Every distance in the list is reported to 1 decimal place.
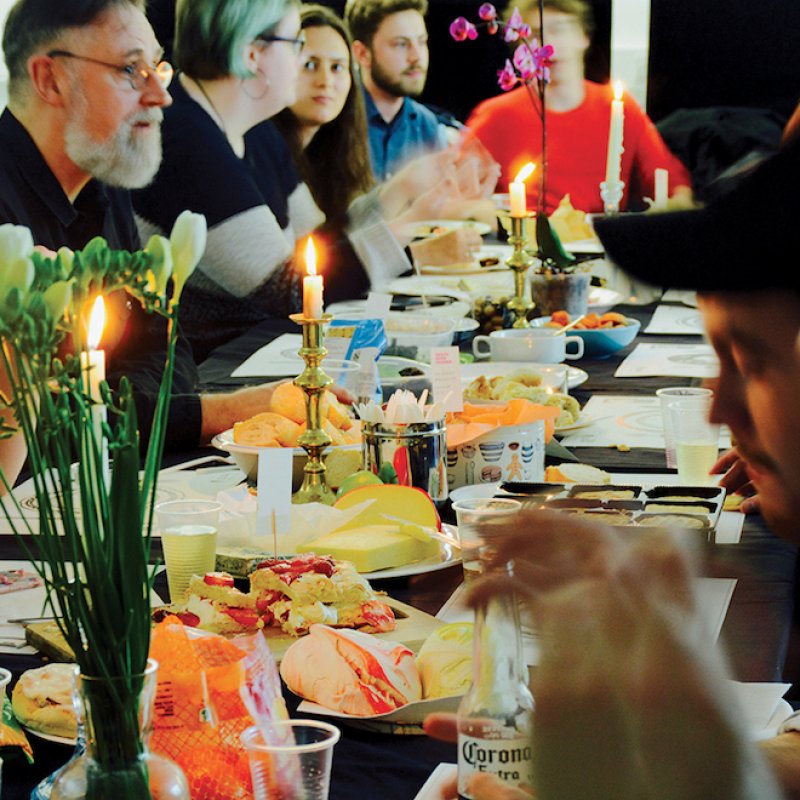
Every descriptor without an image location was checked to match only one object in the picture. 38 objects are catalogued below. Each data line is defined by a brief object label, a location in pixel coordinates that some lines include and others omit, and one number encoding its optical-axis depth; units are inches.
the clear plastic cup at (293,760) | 117.9
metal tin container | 145.4
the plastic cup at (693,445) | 150.4
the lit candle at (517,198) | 190.1
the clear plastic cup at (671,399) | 153.8
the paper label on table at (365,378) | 159.4
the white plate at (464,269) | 232.8
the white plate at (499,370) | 172.6
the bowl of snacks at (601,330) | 184.9
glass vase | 110.6
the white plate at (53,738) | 124.1
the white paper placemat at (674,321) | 195.9
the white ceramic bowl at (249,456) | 150.1
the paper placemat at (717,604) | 132.1
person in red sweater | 355.0
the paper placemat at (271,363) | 179.6
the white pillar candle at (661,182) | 230.2
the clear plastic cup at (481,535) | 96.3
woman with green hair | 216.8
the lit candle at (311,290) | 145.7
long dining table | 122.5
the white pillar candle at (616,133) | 217.5
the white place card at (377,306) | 172.2
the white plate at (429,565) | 137.0
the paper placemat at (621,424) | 160.4
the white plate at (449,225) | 254.7
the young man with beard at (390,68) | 335.9
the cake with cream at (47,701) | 124.4
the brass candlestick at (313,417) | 145.9
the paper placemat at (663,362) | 179.1
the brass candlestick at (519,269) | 188.8
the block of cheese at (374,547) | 137.1
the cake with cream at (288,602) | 131.2
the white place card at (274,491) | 137.1
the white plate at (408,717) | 124.9
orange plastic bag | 120.9
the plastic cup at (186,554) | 136.3
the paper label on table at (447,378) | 151.3
